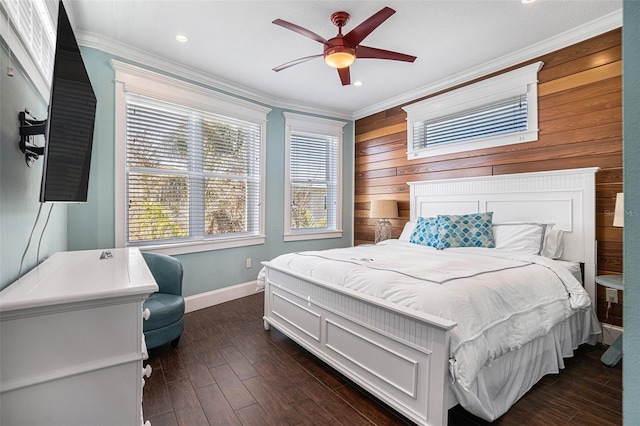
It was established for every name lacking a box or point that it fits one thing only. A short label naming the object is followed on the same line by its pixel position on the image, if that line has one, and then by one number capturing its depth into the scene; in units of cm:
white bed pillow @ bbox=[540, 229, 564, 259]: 276
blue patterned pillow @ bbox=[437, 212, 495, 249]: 301
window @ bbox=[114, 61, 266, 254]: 317
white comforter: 155
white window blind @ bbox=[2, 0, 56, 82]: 120
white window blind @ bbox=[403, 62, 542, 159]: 318
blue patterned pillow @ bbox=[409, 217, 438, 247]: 326
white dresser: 89
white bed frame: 156
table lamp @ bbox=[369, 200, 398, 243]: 426
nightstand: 228
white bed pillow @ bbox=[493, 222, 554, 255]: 277
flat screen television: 114
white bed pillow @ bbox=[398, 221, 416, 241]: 380
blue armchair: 238
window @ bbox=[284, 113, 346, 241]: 467
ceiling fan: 220
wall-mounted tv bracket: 128
